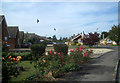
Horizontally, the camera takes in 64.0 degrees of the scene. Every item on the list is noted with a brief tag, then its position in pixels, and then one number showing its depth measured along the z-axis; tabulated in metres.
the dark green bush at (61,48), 10.20
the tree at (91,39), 22.07
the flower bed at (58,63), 4.74
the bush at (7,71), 3.17
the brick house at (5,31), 19.63
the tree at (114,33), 30.97
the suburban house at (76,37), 47.20
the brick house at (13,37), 24.09
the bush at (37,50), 10.27
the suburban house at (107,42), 45.12
